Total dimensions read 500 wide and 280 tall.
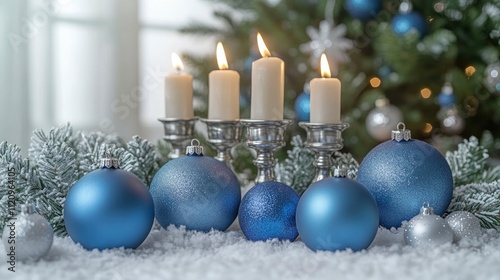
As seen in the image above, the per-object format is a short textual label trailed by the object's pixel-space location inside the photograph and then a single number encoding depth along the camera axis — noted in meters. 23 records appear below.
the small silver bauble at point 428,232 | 0.71
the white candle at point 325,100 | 0.86
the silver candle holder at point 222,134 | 0.95
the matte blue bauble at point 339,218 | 0.68
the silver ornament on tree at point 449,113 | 1.62
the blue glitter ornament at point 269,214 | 0.75
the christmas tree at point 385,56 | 1.58
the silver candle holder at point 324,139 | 0.85
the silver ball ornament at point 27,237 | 0.64
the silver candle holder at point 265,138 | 0.85
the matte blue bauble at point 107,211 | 0.69
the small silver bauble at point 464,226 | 0.75
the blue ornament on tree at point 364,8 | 1.68
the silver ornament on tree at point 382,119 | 1.59
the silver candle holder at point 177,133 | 1.00
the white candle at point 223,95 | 0.96
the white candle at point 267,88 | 0.87
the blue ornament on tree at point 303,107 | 1.59
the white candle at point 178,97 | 1.02
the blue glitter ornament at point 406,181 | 0.78
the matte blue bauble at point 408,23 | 1.59
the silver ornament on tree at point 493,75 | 1.46
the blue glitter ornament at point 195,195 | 0.78
